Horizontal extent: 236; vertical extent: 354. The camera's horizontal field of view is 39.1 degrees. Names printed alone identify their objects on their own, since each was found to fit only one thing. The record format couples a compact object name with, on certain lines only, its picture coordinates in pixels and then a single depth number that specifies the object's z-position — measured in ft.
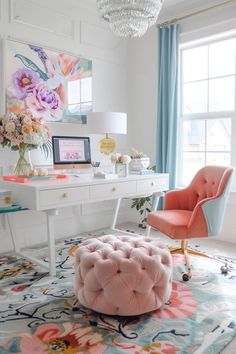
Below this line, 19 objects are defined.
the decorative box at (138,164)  11.20
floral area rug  5.38
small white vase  10.44
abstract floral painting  10.07
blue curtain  12.12
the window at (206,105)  11.53
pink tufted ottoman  5.99
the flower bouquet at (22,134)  8.75
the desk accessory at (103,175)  9.69
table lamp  10.78
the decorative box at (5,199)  8.13
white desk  7.91
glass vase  9.23
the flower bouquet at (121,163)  10.37
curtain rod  10.83
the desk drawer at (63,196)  7.93
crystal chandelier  7.04
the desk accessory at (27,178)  8.51
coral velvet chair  8.17
